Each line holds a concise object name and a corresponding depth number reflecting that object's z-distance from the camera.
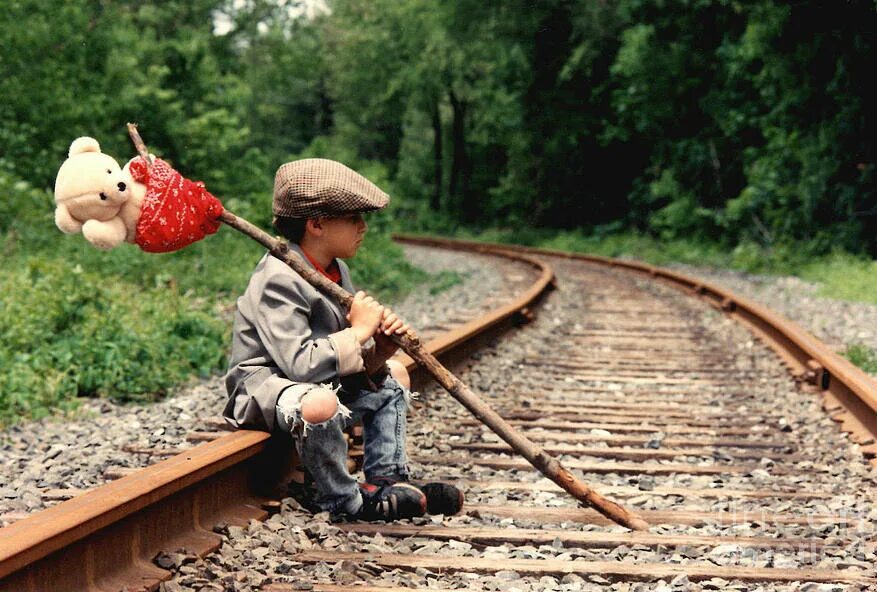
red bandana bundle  3.10
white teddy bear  2.96
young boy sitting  3.26
